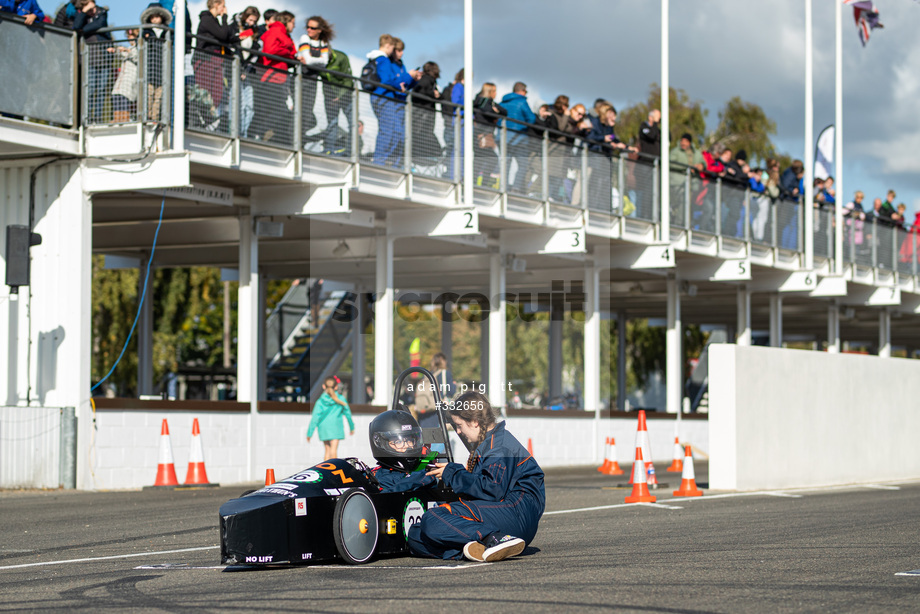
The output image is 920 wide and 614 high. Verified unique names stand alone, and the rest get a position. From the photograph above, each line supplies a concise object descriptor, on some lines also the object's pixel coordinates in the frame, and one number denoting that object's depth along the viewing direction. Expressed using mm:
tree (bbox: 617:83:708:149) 46812
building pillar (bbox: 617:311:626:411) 43688
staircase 35469
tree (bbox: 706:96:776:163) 48031
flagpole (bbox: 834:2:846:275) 31922
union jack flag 30188
